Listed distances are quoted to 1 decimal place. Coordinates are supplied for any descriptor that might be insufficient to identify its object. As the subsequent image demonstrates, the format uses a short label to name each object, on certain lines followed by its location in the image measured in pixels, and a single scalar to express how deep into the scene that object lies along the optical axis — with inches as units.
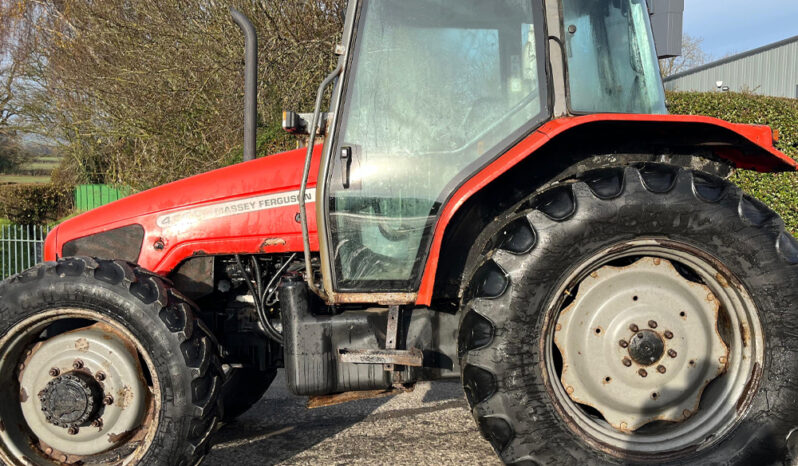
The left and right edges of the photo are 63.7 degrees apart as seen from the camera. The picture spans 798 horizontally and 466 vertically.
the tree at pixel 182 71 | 355.6
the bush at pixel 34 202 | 622.2
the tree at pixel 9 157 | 1034.1
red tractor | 92.5
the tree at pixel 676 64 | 1013.5
